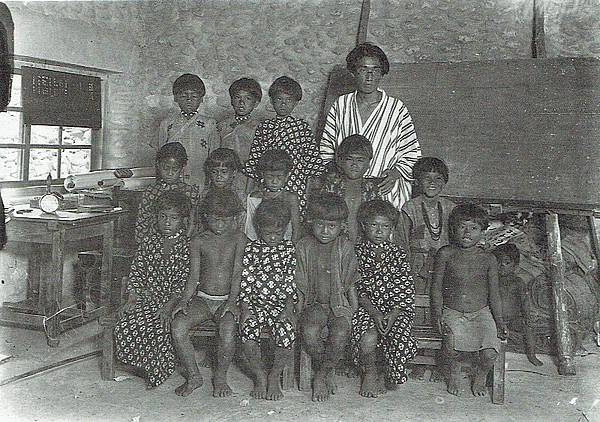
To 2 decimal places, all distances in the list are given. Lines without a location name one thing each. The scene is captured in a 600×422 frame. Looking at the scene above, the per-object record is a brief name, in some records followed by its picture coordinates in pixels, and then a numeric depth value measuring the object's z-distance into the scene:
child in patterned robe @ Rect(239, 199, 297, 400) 3.38
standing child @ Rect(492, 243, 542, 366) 4.32
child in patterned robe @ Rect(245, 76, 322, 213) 4.06
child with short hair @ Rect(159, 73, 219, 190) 4.38
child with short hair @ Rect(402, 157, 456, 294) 4.14
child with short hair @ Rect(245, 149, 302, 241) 3.76
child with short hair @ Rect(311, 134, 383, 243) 3.82
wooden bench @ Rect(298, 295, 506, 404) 3.40
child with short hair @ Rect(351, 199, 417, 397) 3.41
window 4.69
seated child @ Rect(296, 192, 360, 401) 3.42
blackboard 4.62
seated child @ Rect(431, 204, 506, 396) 3.51
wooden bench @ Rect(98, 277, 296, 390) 3.52
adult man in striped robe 4.12
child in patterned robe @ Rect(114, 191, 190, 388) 3.46
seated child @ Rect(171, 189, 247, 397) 3.43
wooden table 4.24
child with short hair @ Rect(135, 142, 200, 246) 4.04
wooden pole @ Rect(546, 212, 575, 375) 3.97
